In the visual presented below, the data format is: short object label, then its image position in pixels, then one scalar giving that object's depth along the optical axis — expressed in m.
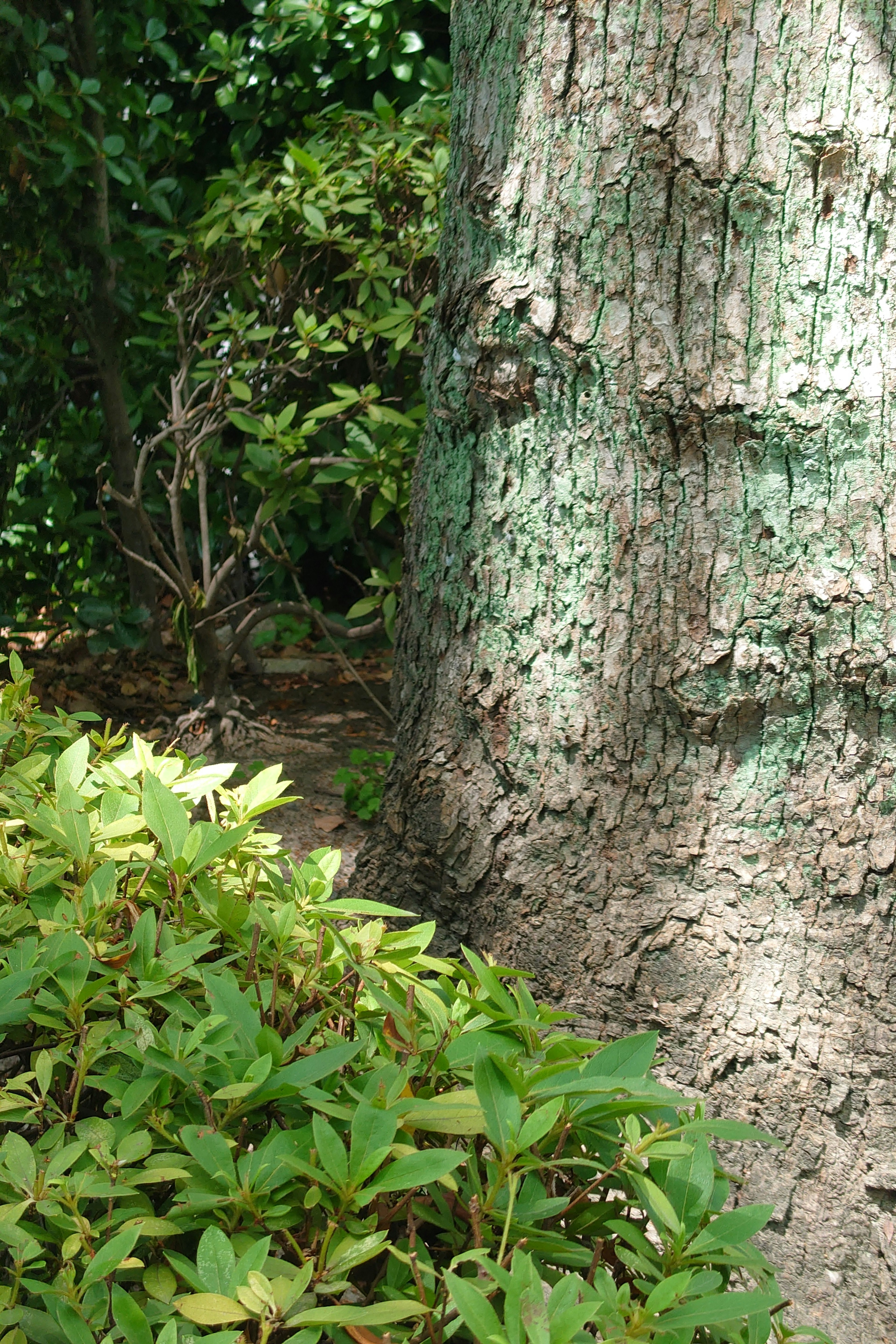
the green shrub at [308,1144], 0.89
